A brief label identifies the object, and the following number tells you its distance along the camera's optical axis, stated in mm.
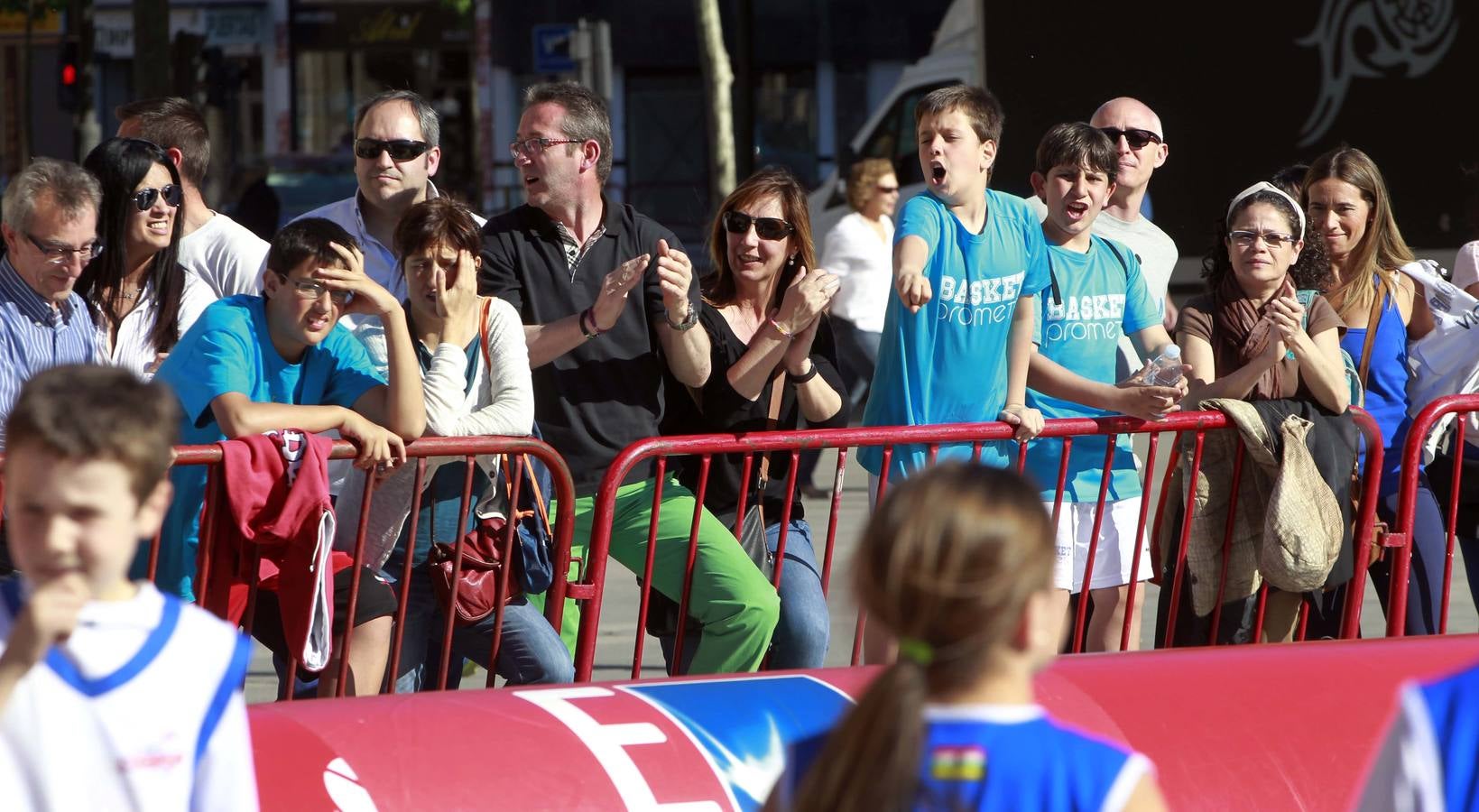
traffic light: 41844
